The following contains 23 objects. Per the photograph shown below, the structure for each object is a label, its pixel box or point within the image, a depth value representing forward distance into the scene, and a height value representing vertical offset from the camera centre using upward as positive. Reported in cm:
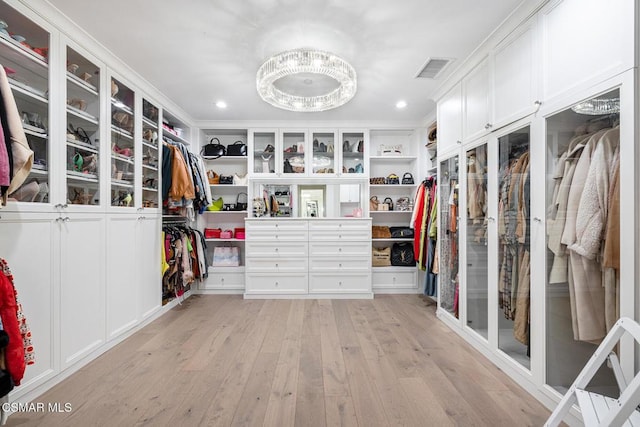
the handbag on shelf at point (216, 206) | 413 +10
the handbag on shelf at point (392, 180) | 421 +49
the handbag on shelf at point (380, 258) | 406 -64
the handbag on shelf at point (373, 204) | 423 +13
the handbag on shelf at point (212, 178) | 414 +51
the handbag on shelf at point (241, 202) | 416 +17
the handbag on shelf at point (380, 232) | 412 -28
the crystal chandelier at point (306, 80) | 197 +103
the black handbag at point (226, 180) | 412 +48
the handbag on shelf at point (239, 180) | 415 +48
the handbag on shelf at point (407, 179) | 421 +50
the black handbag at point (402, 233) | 407 -29
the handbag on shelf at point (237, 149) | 414 +94
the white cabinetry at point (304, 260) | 379 -63
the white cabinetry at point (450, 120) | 262 +92
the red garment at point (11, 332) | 139 -59
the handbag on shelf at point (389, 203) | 426 +15
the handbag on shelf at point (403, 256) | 405 -62
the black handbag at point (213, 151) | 411 +90
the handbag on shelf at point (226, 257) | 406 -63
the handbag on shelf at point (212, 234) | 409 -30
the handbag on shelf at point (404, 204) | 425 +13
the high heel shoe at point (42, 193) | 178 +13
